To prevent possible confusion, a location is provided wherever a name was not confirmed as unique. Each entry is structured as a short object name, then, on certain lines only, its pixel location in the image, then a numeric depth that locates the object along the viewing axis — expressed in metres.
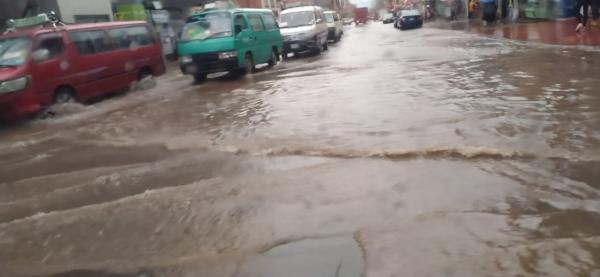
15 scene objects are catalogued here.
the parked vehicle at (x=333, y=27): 26.92
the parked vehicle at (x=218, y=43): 13.69
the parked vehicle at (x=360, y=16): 72.56
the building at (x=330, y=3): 89.66
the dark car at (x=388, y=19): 62.28
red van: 9.75
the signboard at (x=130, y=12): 21.91
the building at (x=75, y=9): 18.44
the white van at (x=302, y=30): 19.28
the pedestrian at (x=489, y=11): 28.14
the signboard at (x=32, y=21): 12.31
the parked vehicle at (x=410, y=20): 38.66
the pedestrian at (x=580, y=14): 16.31
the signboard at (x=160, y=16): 24.18
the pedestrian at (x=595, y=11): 17.55
